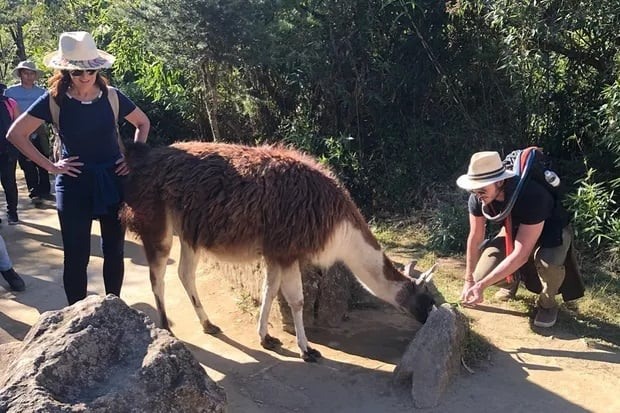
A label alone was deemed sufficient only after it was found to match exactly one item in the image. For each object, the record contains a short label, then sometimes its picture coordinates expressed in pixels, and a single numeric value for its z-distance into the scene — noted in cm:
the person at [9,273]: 516
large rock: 250
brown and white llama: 413
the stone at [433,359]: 379
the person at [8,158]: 636
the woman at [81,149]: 372
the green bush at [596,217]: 569
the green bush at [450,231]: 632
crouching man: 418
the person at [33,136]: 712
